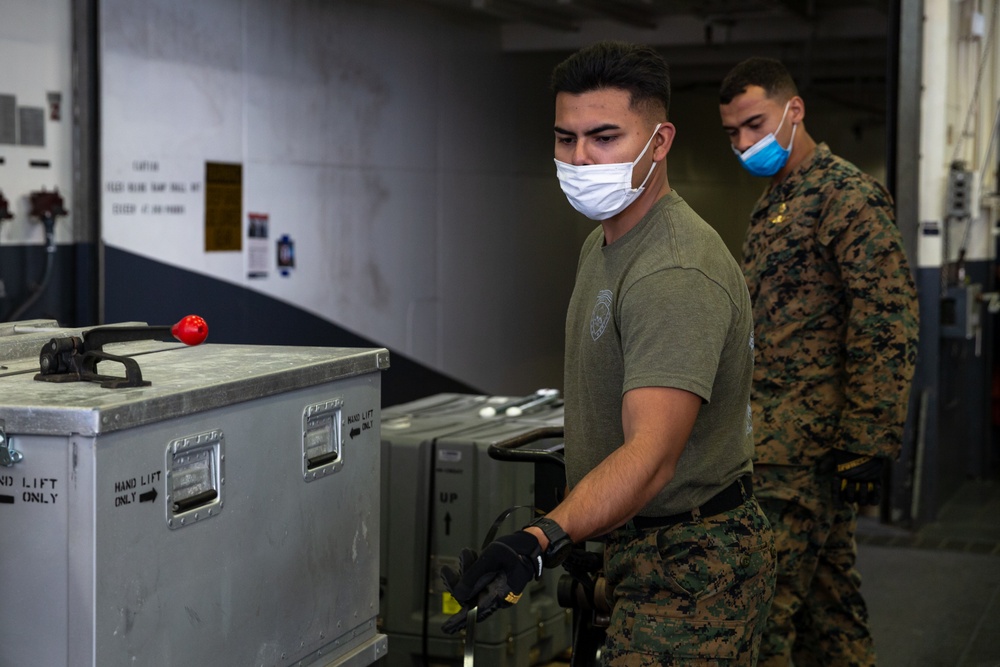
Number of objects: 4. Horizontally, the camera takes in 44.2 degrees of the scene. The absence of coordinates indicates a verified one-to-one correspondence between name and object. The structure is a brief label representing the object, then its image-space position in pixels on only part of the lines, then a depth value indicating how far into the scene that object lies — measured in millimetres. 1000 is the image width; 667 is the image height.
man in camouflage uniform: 3027
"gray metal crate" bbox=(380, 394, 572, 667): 3469
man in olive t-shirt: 1878
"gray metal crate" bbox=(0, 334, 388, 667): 1605
